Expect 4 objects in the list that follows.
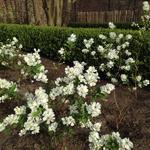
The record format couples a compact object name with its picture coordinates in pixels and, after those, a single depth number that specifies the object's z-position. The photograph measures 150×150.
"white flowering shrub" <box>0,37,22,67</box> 3.14
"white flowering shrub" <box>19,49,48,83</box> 1.86
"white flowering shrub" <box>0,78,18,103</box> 1.83
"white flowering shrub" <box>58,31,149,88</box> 2.47
